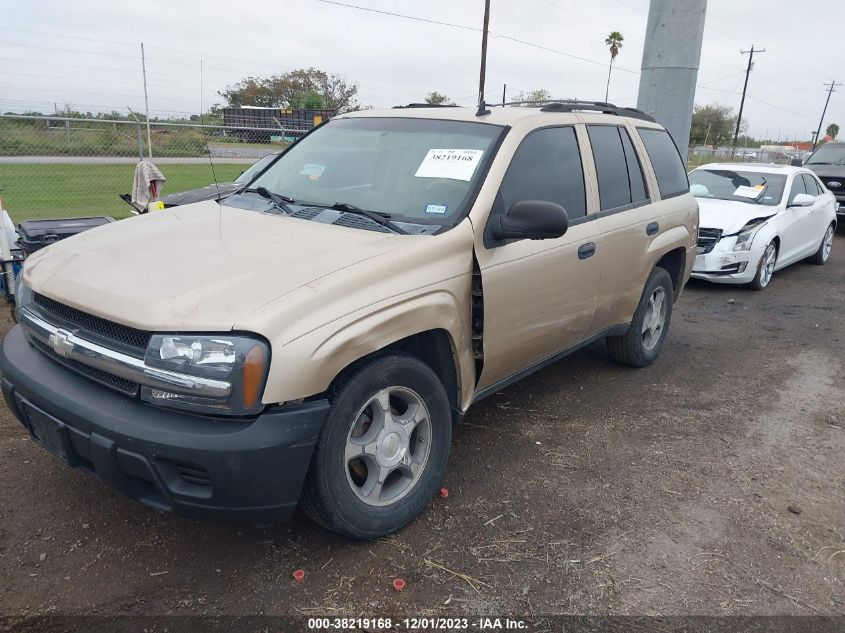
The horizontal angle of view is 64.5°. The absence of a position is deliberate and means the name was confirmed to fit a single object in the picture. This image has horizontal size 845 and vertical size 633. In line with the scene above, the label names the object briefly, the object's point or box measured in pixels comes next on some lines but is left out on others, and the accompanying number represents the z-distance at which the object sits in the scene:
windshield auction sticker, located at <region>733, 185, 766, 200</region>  8.74
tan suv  2.35
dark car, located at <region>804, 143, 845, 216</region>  13.48
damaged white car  7.97
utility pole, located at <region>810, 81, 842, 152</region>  60.56
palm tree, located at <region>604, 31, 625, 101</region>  56.44
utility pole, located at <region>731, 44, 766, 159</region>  55.56
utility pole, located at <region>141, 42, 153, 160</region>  11.28
